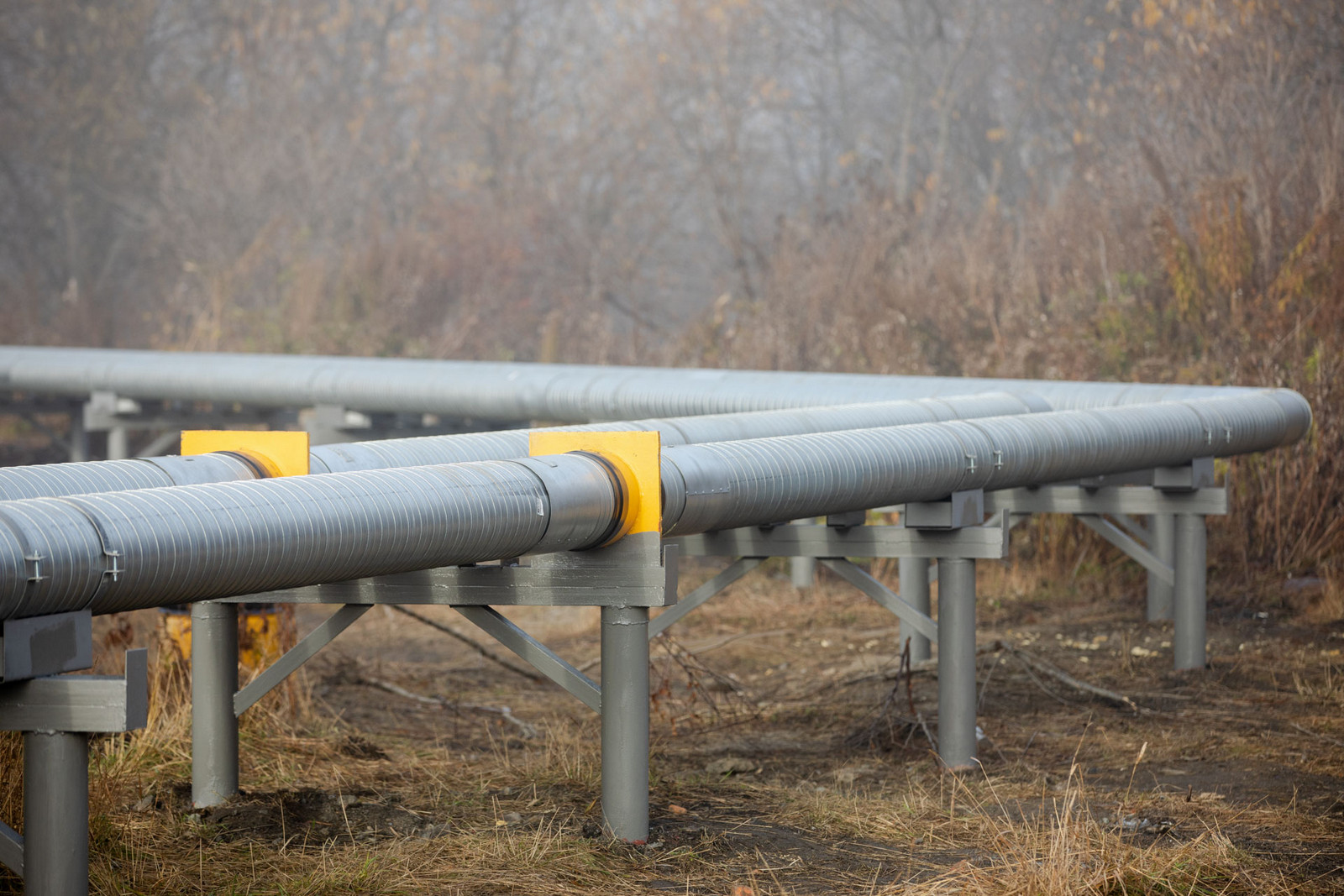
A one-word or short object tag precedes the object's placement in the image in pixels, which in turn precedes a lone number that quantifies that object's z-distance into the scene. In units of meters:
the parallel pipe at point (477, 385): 17.87
